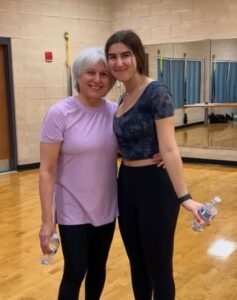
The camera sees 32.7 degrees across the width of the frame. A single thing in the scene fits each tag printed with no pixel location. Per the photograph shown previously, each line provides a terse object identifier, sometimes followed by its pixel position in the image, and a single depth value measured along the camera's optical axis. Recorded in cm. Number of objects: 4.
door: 589
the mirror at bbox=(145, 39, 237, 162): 622
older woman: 156
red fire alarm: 624
